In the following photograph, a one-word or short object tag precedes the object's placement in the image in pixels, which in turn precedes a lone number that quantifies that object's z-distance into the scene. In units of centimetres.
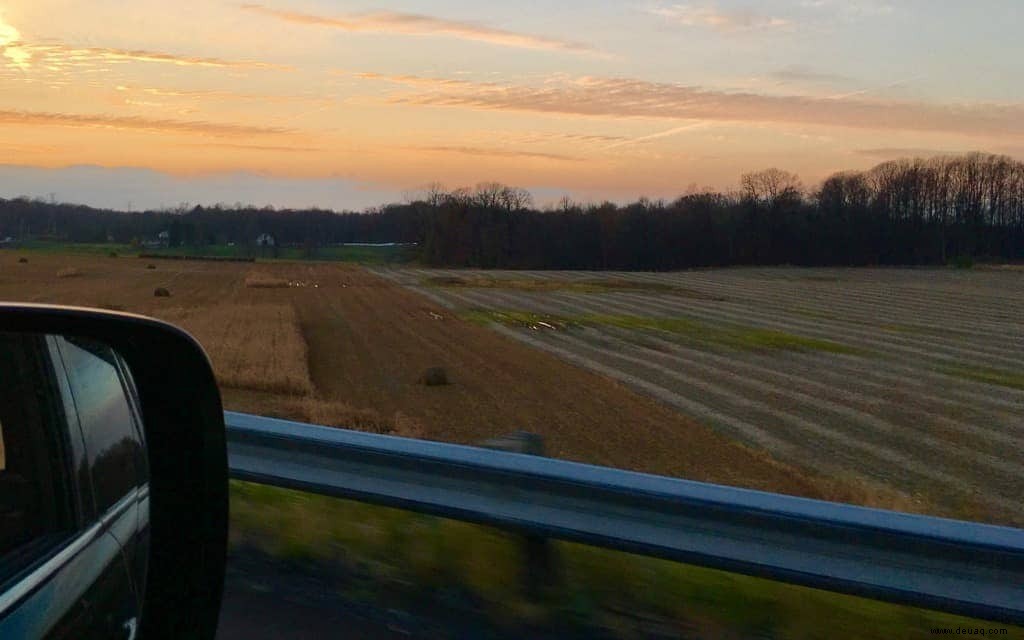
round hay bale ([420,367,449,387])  2733
